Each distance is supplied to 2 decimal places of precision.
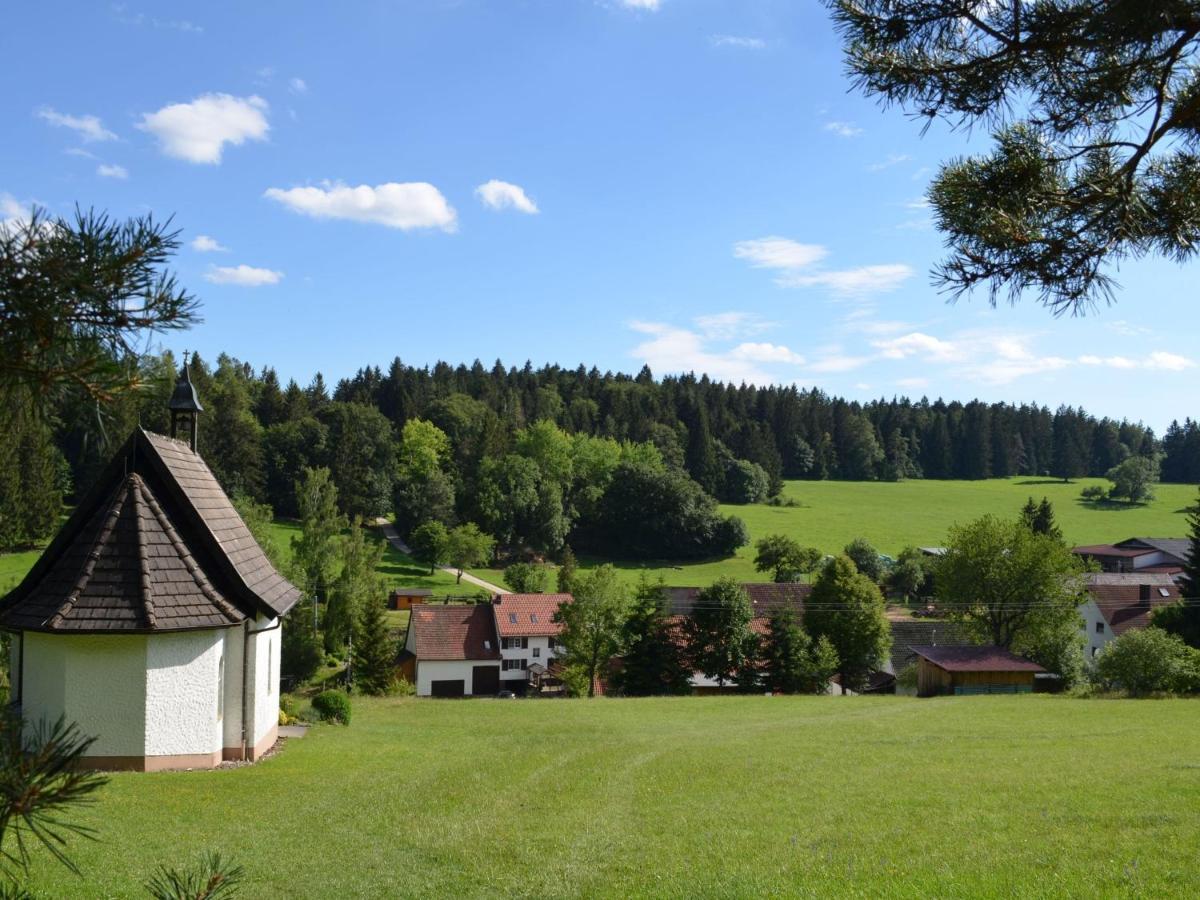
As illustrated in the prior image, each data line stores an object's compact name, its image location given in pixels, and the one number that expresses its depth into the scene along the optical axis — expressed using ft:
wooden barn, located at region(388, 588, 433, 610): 201.05
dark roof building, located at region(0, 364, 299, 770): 50.03
